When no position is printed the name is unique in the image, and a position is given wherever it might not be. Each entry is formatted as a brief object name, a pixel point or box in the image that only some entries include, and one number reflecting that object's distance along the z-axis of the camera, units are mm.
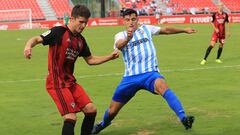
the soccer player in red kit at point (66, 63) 6645
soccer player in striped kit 7715
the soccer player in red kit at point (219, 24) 19016
